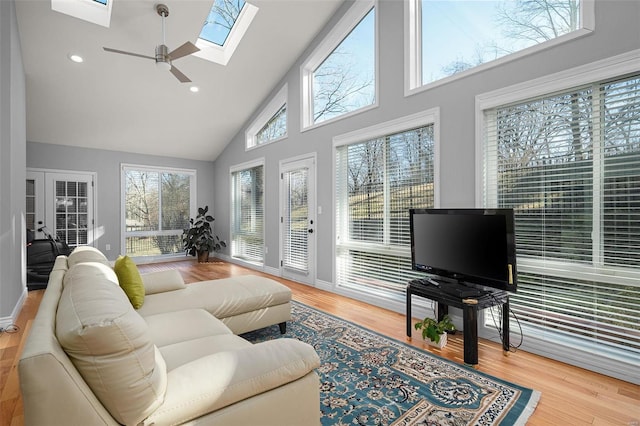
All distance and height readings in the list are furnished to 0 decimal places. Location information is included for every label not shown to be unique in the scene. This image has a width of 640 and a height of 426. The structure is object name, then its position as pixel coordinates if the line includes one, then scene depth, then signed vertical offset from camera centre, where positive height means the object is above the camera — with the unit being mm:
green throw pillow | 2416 -514
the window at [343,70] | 4184 +2104
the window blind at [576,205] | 2232 +41
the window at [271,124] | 5785 +1754
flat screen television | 2461 -300
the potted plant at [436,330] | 2688 -1025
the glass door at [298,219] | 4957 -119
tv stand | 2414 -749
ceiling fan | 3438 +1786
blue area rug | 1799 -1164
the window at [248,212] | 6352 +10
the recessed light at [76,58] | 4348 +2176
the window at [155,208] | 7064 +123
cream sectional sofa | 868 -559
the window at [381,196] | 3504 +188
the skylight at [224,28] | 4426 +2734
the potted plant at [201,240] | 7262 -625
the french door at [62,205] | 5977 +181
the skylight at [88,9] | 3779 +2517
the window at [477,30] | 2557 +1684
